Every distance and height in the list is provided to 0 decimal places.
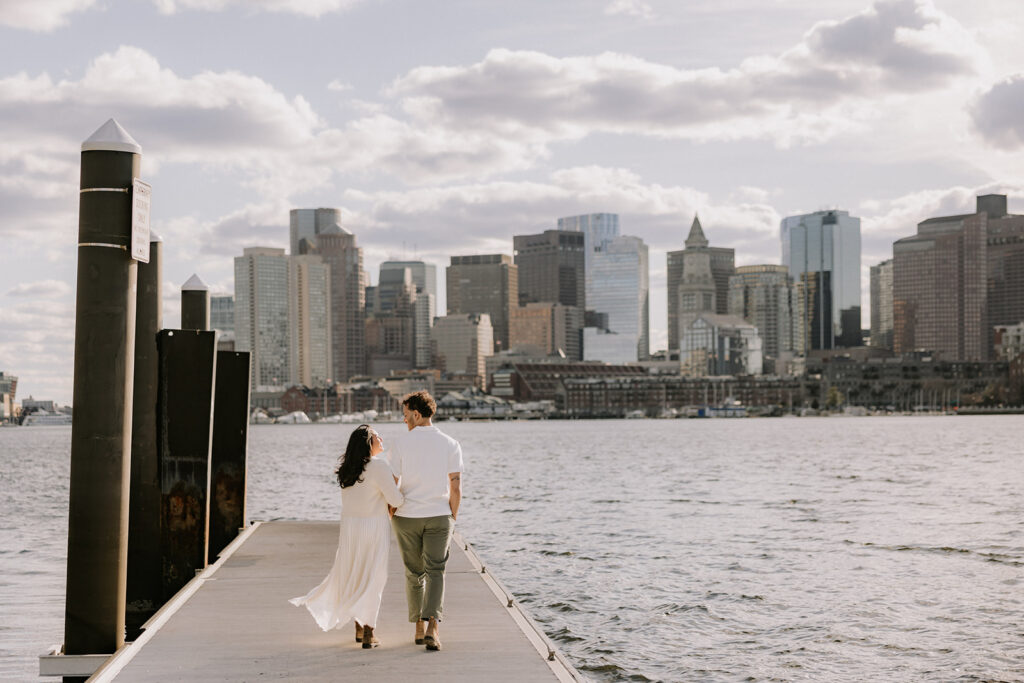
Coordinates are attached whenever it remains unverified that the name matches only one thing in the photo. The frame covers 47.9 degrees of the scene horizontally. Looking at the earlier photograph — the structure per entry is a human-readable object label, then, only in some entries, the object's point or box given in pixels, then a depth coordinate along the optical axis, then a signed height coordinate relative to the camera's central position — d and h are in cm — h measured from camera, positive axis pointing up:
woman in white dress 1161 -169
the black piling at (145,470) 1709 -148
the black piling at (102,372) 1122 +1
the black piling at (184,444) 1788 -110
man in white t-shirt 1155 -119
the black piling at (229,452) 2228 -154
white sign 1142 +154
